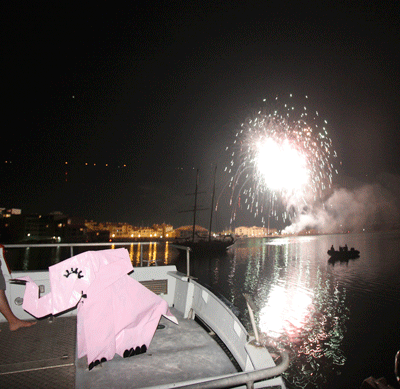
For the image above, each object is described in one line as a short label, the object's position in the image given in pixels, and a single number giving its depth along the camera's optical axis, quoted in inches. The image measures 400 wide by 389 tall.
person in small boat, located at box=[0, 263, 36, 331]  176.7
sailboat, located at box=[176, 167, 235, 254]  2694.4
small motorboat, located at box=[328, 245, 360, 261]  2334.6
